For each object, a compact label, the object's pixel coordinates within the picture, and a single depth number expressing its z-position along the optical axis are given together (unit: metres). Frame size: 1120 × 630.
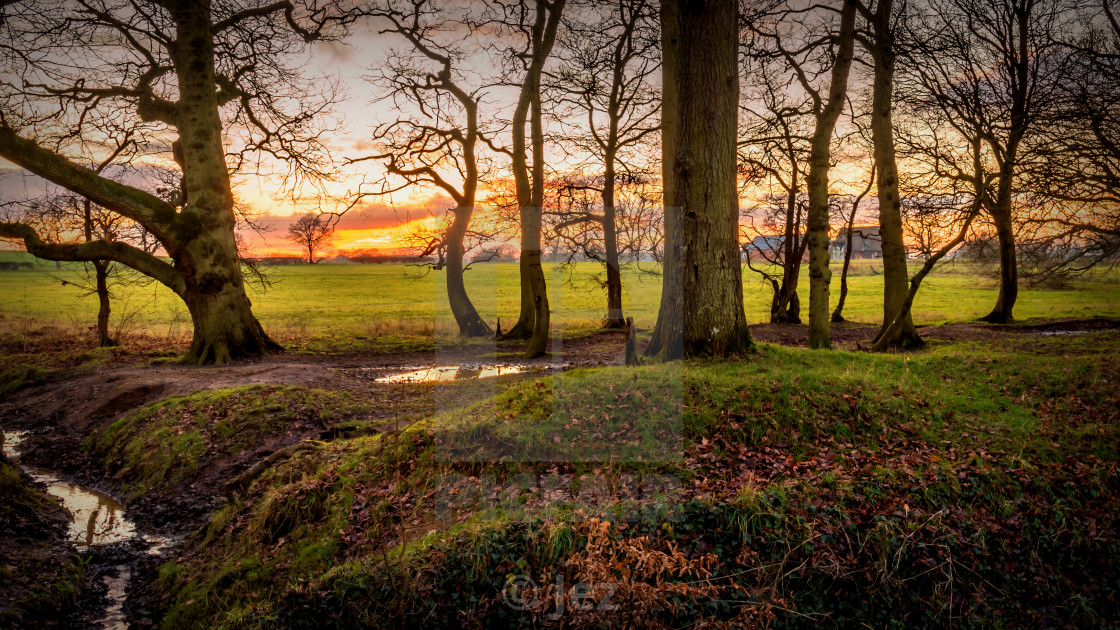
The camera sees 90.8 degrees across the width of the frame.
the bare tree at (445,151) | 18.27
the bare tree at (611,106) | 18.27
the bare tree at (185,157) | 13.61
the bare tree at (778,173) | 17.56
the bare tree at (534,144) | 15.58
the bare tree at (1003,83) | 9.65
